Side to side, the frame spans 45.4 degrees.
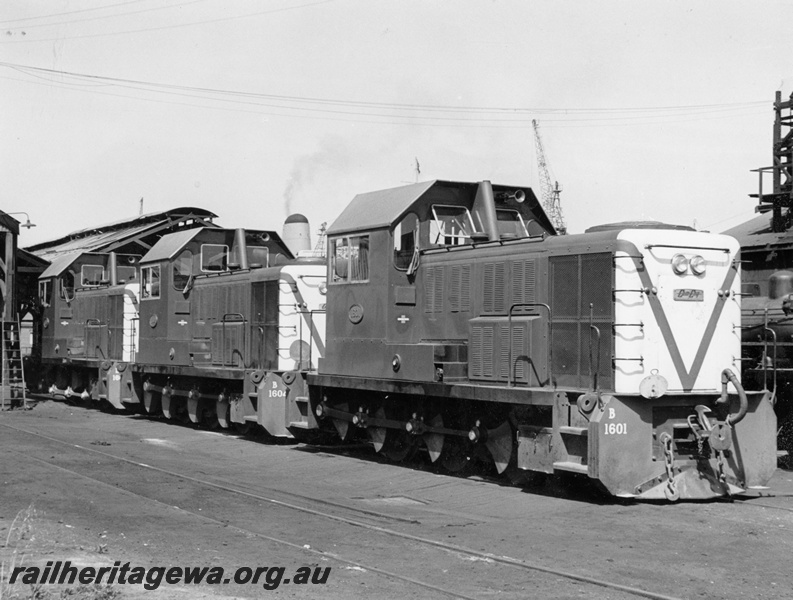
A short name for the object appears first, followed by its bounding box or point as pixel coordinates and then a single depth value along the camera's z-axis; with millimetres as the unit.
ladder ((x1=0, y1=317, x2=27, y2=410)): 25598
